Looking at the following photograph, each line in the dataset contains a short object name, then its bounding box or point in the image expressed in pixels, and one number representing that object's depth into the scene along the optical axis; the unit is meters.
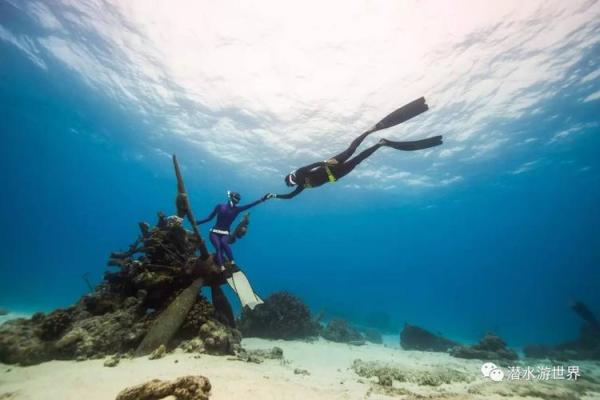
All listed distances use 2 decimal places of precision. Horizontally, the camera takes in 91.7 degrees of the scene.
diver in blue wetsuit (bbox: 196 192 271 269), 7.80
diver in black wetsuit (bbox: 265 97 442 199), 6.71
